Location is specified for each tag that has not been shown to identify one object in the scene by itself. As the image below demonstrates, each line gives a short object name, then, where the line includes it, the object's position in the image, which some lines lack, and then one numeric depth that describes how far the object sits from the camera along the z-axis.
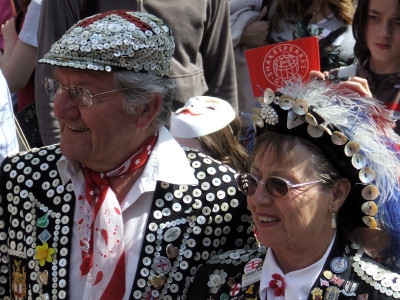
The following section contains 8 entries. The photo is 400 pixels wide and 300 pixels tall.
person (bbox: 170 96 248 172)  3.68
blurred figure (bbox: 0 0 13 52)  5.04
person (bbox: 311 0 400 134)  3.47
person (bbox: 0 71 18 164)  3.36
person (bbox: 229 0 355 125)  4.48
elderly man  2.63
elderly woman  2.45
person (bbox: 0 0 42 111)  4.49
